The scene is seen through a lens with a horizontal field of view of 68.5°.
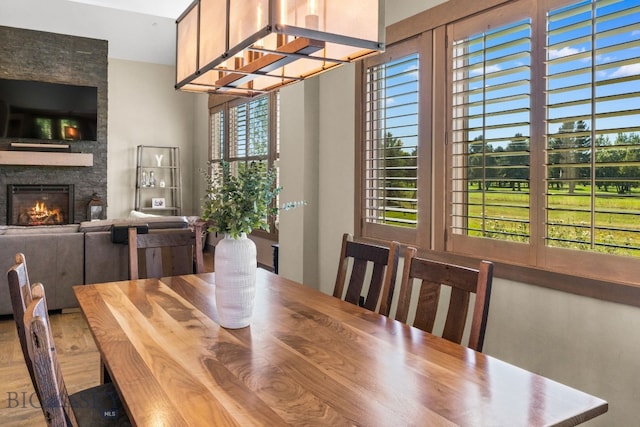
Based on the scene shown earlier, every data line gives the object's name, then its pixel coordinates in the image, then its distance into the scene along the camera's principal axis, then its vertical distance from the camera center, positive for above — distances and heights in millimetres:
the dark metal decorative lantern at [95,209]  7281 -119
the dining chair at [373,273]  2006 -309
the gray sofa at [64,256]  3938 -477
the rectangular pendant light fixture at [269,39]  1470 +582
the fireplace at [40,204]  6905 -42
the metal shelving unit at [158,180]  8133 +372
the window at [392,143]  3047 +407
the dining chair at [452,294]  1535 -327
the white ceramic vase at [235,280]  1634 -279
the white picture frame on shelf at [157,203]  8188 -25
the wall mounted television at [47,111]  6832 +1363
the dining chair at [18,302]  1227 -266
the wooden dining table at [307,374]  1032 -457
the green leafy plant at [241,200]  1643 +6
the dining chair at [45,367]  877 -323
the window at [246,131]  5781 +1002
